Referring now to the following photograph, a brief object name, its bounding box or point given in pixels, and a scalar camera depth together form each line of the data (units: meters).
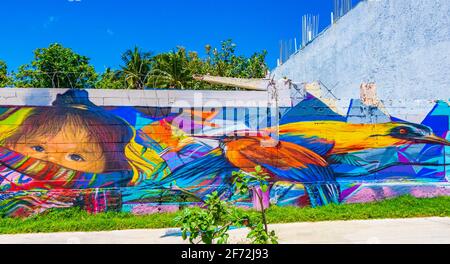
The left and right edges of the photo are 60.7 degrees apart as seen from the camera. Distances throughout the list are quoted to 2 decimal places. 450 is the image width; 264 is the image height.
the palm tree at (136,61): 23.60
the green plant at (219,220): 3.17
